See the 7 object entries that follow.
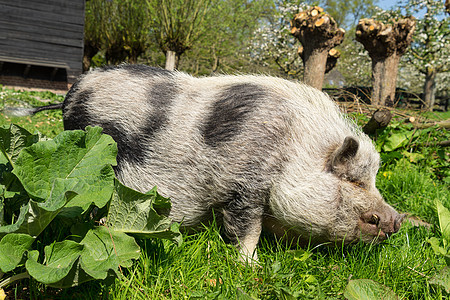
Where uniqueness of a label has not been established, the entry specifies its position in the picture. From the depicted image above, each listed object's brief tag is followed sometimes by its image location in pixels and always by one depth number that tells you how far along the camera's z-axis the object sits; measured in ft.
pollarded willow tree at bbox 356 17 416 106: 25.08
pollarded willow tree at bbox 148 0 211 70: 49.15
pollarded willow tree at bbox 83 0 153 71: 60.18
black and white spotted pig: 7.96
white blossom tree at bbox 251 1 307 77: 64.69
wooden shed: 45.32
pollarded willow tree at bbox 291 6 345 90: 22.30
